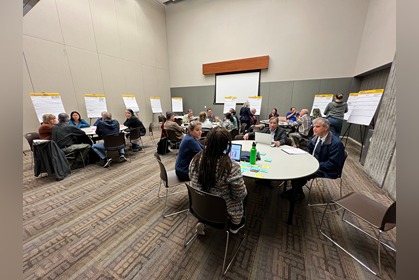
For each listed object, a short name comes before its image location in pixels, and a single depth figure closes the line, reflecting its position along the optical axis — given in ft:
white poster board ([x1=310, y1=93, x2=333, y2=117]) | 20.12
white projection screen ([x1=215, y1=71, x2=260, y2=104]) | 24.65
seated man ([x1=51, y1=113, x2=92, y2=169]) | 11.04
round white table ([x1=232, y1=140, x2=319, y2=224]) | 5.59
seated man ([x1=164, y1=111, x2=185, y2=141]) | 13.35
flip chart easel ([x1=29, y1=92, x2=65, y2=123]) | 14.37
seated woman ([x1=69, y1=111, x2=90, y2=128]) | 14.43
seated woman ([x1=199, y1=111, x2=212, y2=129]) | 14.85
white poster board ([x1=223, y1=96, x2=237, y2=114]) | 25.81
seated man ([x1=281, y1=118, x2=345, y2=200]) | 7.08
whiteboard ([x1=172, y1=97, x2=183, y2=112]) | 29.49
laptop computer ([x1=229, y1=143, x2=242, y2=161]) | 6.87
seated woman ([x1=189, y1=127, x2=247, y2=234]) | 4.56
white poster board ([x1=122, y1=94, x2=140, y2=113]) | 22.65
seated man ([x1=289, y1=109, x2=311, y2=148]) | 13.70
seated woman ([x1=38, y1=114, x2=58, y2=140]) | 10.82
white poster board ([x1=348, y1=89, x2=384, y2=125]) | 12.04
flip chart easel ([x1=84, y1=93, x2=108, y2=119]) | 18.52
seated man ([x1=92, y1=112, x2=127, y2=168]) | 12.19
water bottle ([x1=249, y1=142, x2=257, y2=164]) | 6.44
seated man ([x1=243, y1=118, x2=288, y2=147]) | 9.83
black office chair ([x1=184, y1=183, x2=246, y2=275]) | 4.37
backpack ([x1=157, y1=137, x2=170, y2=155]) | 14.70
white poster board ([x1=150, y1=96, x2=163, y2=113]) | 26.76
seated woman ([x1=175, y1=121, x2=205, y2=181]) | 7.01
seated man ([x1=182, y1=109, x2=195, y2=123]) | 19.23
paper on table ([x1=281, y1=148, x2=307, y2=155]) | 7.75
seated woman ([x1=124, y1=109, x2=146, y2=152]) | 15.16
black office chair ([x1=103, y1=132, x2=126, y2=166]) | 11.57
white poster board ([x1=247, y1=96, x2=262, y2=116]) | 24.18
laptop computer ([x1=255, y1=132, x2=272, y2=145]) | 9.05
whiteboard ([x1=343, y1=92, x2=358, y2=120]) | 14.98
